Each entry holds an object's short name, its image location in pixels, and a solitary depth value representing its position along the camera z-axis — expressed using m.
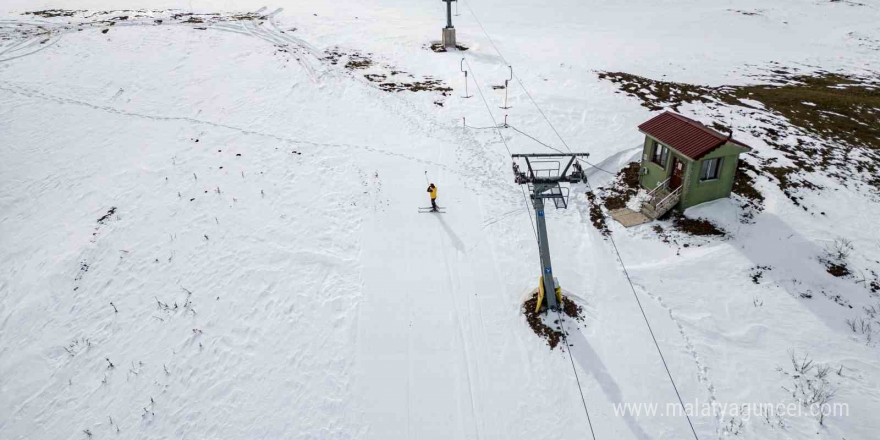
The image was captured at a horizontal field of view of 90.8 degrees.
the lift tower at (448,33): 34.59
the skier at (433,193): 16.95
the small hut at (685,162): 15.51
